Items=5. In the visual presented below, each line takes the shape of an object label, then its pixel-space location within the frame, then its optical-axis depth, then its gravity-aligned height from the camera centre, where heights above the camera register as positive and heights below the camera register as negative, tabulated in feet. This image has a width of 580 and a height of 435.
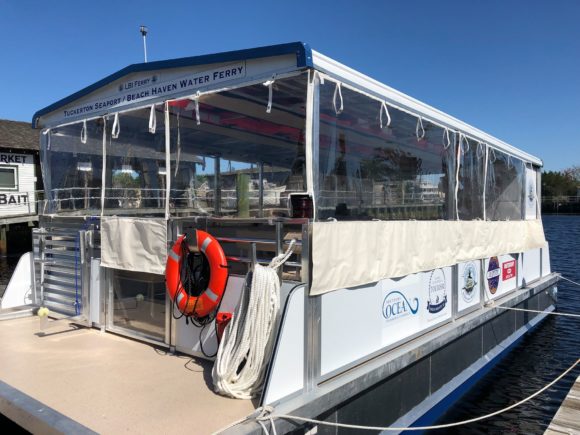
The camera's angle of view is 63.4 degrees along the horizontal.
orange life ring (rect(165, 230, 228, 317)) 12.31 -1.82
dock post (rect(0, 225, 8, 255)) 70.17 -3.74
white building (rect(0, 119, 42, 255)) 71.36 +5.16
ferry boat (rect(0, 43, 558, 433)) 10.87 -1.16
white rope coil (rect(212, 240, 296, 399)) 10.66 -2.98
